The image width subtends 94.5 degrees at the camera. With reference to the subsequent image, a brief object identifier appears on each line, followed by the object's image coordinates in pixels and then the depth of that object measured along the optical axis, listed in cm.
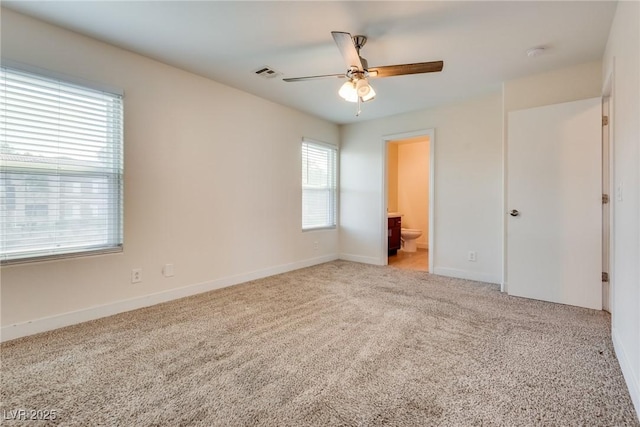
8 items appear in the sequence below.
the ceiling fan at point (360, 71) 225
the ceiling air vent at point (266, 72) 312
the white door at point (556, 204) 287
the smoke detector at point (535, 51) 264
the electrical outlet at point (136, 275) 284
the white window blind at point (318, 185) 480
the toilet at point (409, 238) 598
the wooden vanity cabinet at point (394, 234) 573
